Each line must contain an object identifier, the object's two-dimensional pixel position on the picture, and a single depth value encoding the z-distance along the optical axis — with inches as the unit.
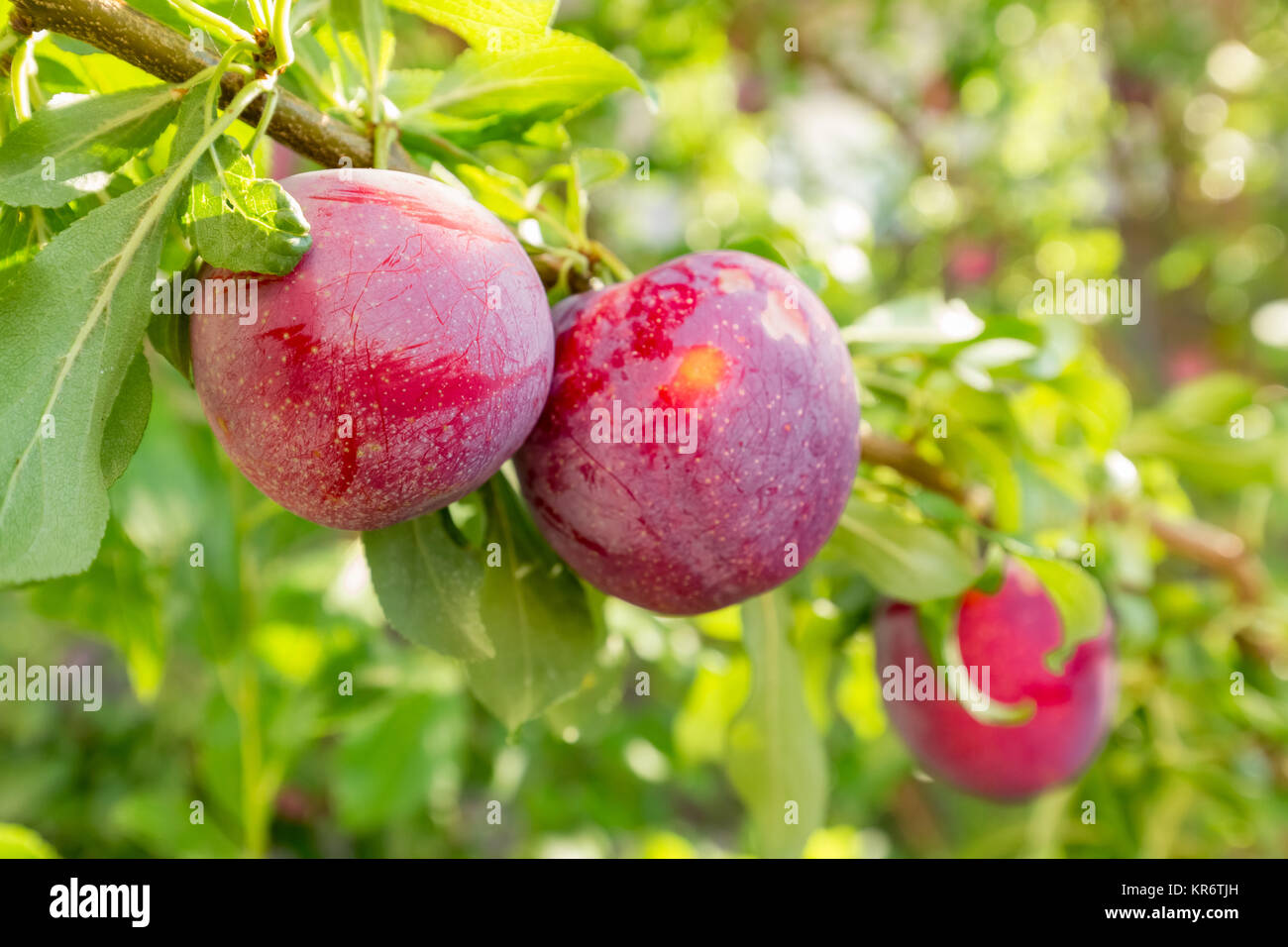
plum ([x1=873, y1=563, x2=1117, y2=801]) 18.3
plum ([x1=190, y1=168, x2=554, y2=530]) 11.6
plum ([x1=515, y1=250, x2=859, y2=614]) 12.4
